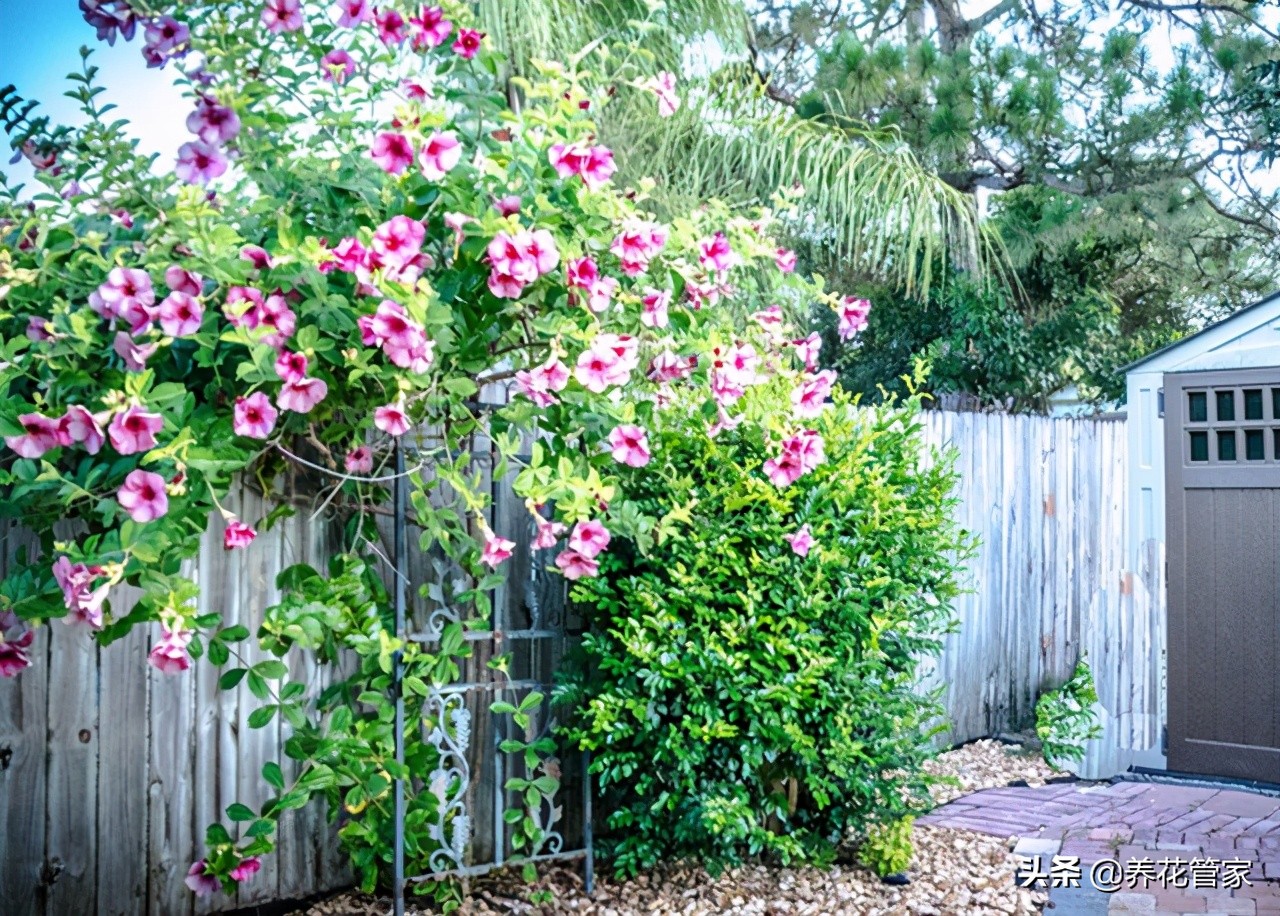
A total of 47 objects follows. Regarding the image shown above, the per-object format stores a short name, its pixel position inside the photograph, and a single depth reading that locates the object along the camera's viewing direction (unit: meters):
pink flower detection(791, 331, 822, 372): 3.33
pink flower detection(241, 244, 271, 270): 2.52
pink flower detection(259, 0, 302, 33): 2.72
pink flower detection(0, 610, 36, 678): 2.73
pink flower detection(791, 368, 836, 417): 3.19
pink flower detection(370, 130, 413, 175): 2.50
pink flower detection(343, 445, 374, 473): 3.01
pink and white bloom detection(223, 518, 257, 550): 2.56
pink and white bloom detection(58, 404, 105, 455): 2.43
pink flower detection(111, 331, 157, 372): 2.47
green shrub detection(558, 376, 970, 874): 3.37
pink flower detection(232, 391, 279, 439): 2.51
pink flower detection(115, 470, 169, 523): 2.35
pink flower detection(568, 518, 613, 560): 2.83
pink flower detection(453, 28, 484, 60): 2.68
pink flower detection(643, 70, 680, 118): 2.98
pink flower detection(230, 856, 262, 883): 2.86
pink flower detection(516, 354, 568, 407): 2.67
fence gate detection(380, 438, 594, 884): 3.42
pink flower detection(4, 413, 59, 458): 2.46
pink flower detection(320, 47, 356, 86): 2.83
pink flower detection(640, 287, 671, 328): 2.83
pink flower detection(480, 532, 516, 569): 2.78
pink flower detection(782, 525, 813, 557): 3.35
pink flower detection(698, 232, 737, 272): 2.89
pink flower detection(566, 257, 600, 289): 2.65
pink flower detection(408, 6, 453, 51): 2.68
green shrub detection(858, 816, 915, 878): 3.66
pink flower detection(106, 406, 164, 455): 2.34
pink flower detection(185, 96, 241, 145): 2.67
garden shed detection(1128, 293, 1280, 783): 5.36
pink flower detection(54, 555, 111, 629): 2.36
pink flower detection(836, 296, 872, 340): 3.32
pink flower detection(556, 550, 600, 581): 2.93
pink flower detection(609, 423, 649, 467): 2.88
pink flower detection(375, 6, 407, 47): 2.71
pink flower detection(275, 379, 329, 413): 2.50
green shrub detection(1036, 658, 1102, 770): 5.59
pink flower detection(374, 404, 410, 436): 2.56
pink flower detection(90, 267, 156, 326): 2.46
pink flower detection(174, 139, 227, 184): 2.69
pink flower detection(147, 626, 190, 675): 2.41
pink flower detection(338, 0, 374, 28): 2.72
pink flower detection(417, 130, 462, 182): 2.47
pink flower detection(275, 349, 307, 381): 2.49
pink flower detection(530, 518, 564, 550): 2.84
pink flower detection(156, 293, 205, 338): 2.45
